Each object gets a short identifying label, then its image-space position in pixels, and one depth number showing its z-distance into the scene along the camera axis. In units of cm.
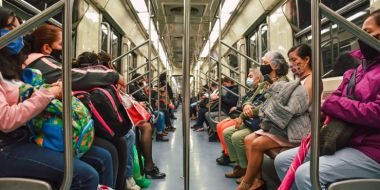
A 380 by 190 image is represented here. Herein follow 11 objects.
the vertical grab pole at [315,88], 102
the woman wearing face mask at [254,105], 284
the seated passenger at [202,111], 668
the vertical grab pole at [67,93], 104
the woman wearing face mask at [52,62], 168
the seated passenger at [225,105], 490
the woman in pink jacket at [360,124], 135
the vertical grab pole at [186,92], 126
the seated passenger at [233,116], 347
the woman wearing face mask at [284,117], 213
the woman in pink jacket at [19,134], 122
